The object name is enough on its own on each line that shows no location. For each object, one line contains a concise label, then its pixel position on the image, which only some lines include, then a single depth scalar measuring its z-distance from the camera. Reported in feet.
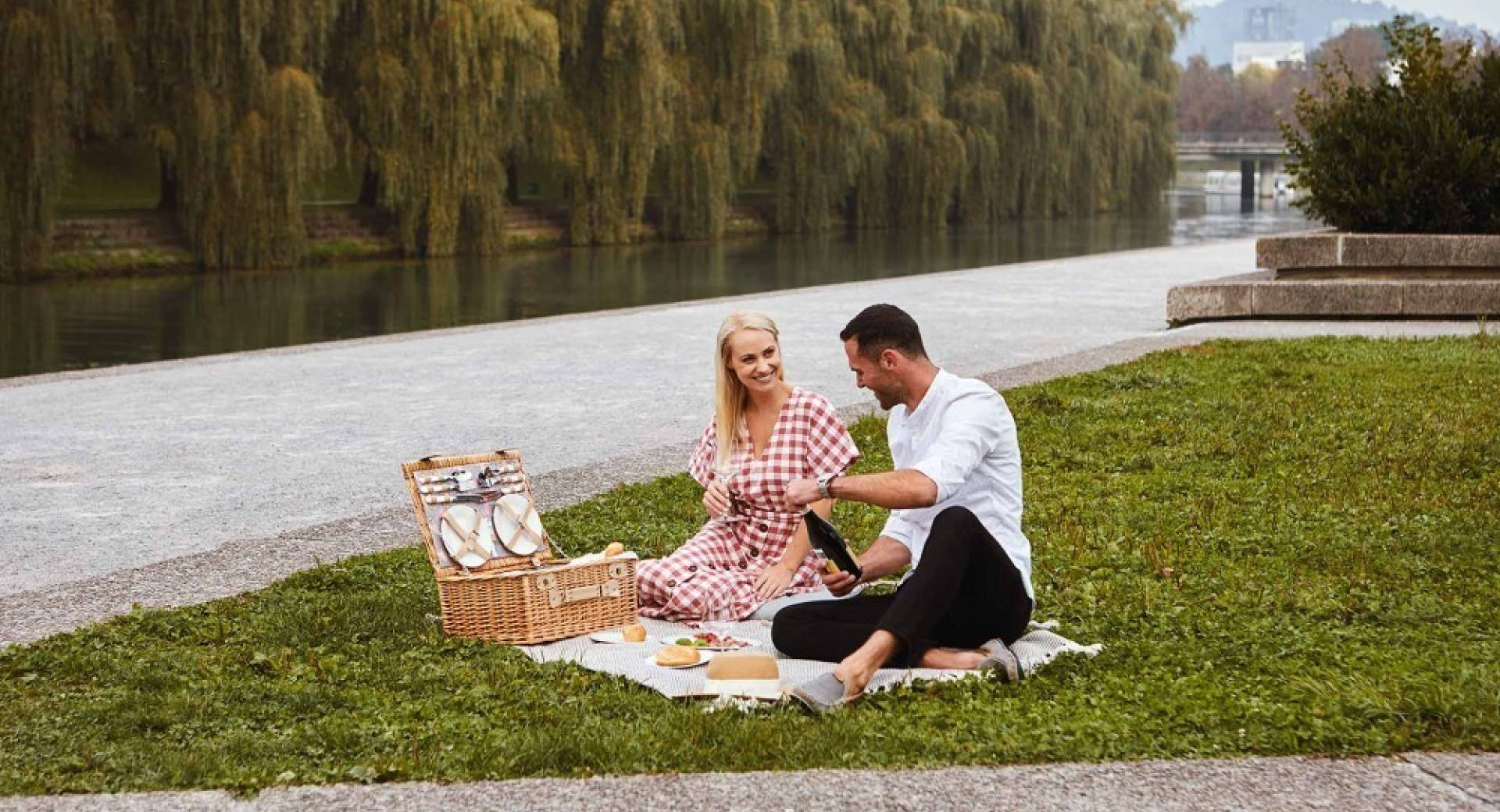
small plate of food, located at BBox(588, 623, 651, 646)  20.52
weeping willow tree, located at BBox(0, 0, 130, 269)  89.20
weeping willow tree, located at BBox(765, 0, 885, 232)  151.02
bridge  385.09
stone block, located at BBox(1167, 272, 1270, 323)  60.39
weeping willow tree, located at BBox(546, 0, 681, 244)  123.85
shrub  60.49
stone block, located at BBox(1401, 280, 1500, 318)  58.08
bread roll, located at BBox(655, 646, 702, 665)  18.99
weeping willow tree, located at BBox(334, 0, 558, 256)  107.86
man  18.15
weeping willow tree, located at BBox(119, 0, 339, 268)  97.40
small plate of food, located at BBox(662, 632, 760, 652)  19.80
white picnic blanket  18.15
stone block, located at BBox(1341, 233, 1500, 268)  58.44
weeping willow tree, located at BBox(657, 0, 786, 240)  136.15
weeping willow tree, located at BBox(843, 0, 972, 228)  159.22
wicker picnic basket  20.24
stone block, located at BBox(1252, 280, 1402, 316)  59.21
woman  21.61
